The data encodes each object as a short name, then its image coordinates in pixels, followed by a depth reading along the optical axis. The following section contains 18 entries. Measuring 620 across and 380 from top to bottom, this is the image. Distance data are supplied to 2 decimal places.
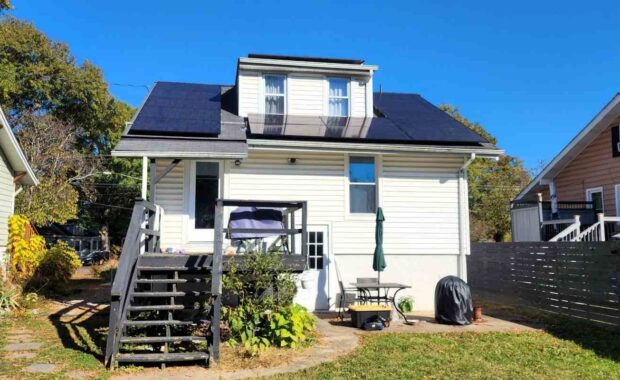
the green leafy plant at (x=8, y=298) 10.23
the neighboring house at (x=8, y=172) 13.02
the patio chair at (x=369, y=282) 10.30
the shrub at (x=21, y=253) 13.05
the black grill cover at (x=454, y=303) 9.54
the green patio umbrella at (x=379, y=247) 10.09
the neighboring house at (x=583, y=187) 14.21
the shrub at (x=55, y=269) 13.38
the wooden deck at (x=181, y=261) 7.78
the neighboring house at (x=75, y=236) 42.66
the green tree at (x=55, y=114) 22.95
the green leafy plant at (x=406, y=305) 11.44
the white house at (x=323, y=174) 10.72
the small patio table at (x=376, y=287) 9.80
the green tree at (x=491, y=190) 32.19
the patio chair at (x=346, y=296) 10.98
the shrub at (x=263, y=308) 7.42
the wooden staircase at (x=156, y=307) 6.51
